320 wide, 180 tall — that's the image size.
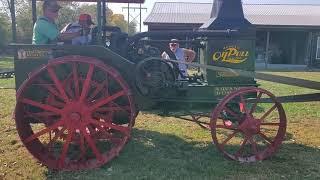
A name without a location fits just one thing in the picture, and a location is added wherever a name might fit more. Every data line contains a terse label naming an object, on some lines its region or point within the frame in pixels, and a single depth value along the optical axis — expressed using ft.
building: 86.28
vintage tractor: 16.14
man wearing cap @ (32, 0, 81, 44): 17.60
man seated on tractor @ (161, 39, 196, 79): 27.25
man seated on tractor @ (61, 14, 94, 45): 17.99
